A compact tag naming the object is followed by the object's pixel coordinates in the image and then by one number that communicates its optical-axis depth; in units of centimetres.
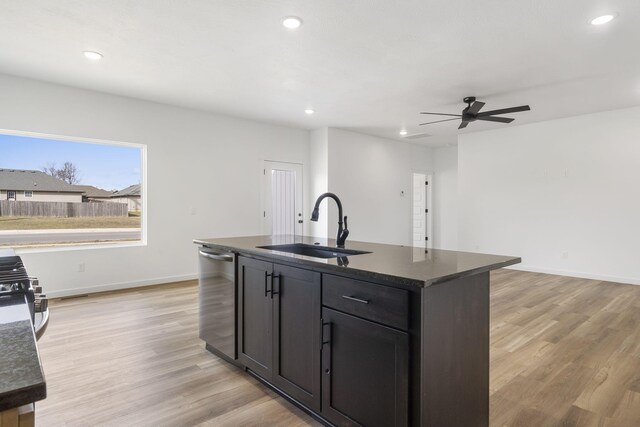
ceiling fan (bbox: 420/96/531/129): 445
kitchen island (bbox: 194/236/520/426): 147
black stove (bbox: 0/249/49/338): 100
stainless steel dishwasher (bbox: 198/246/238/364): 250
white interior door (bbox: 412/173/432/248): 890
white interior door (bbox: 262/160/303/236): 645
